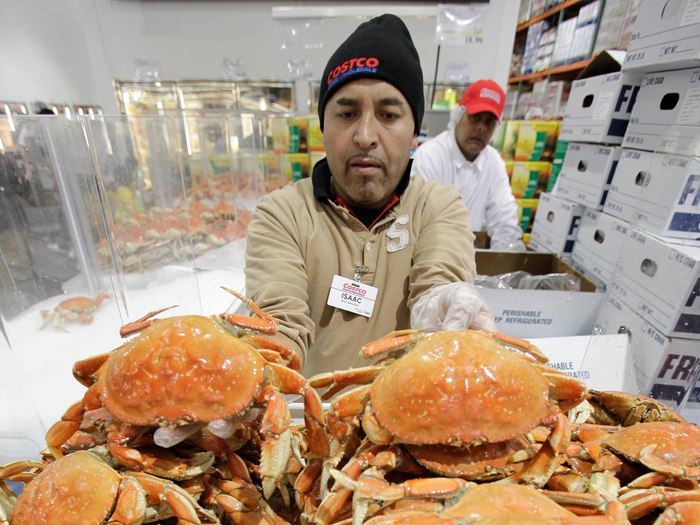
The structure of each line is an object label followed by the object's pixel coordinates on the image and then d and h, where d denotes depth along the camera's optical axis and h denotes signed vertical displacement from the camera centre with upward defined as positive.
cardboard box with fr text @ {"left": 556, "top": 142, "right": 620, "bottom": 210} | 2.14 -0.20
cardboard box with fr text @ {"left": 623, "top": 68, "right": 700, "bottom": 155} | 1.52 +0.14
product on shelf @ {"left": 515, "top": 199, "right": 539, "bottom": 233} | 4.41 -0.89
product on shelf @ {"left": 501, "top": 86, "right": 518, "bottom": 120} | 5.99 +0.65
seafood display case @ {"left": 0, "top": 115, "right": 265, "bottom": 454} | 1.28 -0.60
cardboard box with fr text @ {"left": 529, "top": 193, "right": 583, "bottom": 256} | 2.46 -0.63
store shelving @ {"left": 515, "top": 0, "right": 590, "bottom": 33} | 4.21 +1.70
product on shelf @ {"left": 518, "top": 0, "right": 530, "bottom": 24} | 5.38 +1.99
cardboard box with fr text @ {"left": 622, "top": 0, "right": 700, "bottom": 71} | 1.46 +0.49
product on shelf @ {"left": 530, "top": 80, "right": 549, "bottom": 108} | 4.86 +0.66
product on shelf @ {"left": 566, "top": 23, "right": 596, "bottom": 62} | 3.83 +1.11
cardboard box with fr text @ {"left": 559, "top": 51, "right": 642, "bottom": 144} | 2.01 +0.26
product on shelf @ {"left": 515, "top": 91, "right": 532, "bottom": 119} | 5.44 +0.55
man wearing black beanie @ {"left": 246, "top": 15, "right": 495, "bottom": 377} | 1.32 -0.39
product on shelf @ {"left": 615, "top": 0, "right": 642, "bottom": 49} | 3.09 +1.08
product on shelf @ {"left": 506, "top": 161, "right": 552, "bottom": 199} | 4.19 -0.45
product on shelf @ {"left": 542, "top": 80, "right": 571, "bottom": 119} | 4.46 +0.55
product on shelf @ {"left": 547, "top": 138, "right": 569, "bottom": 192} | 3.28 -0.20
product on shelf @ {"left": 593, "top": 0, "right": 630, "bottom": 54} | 3.33 +1.17
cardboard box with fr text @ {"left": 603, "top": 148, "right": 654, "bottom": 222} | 1.82 -0.21
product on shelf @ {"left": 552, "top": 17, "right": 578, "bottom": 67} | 4.19 +1.23
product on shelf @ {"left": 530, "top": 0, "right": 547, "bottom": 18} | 4.86 +1.88
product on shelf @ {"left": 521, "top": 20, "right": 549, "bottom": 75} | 5.01 +1.43
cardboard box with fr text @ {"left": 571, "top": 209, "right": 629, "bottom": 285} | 2.00 -0.63
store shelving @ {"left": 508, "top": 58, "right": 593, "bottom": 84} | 4.10 +0.92
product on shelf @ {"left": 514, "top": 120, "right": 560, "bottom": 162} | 3.96 +0.00
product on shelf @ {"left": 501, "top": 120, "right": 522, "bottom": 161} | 4.08 +0.01
